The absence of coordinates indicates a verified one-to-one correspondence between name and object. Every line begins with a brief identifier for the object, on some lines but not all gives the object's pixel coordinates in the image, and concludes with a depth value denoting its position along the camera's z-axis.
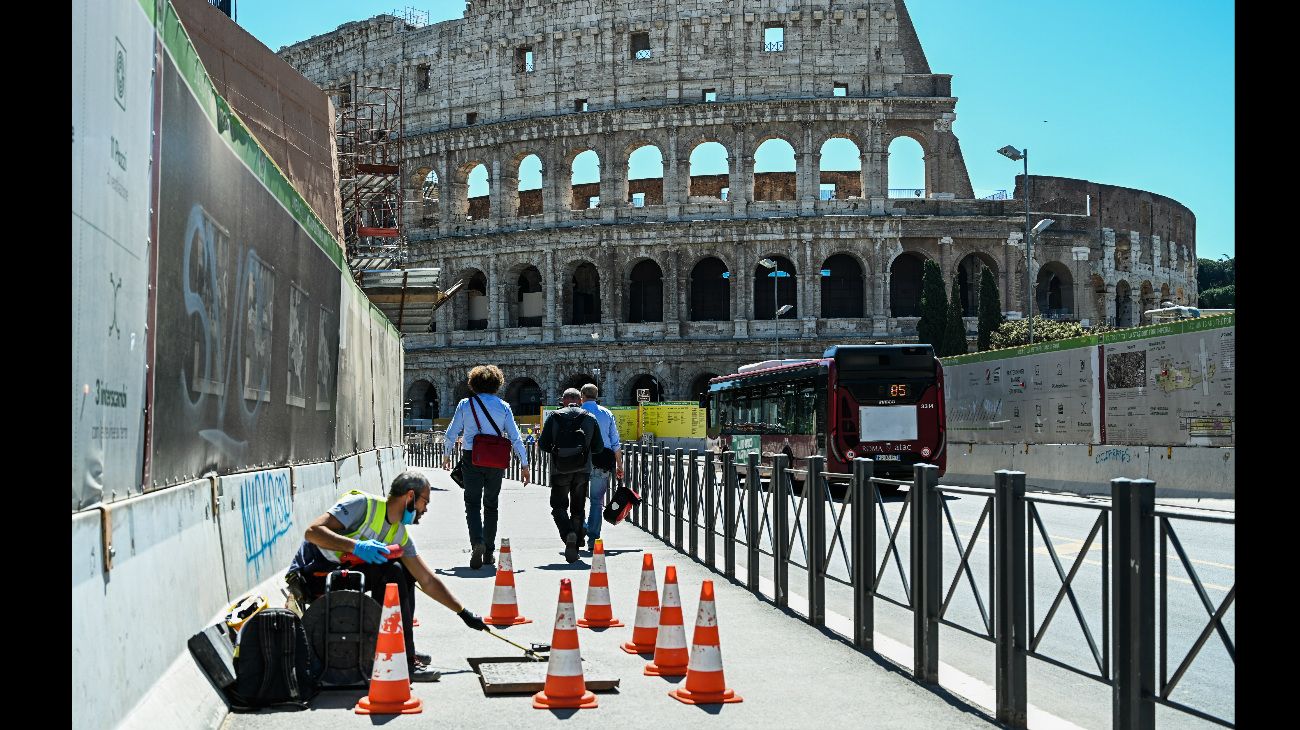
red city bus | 27.55
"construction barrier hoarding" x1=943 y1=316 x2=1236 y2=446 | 23.88
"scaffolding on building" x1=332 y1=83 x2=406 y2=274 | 48.19
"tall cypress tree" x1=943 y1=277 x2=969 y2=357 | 58.31
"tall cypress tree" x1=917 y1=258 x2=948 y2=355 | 59.16
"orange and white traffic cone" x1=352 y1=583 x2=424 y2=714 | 6.64
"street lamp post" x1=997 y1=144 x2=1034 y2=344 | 44.53
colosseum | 63.31
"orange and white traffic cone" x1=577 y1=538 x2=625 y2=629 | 9.57
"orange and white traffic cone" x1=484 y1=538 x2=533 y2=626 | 9.73
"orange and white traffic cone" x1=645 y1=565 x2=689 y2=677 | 7.83
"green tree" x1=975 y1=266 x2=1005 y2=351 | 58.31
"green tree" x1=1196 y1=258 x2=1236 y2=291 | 138.75
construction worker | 7.54
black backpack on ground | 6.64
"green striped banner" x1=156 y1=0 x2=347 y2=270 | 6.88
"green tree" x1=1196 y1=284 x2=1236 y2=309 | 124.69
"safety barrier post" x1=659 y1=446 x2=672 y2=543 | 16.88
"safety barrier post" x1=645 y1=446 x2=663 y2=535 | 17.92
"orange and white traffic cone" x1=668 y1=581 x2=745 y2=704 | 7.06
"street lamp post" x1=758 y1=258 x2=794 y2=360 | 58.16
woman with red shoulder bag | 13.41
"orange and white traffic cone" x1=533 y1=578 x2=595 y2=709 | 6.94
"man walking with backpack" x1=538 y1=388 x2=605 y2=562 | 14.12
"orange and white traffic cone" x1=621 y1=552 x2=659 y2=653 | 8.70
